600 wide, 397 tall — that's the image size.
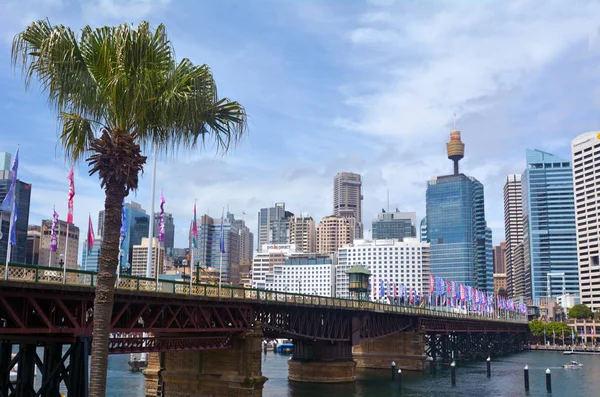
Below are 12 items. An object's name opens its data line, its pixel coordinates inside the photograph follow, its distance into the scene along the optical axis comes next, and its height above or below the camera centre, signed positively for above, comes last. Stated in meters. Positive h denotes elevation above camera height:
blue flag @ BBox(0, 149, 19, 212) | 39.12 +7.15
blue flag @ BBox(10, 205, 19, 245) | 40.78 +4.68
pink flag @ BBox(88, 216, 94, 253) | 50.89 +5.69
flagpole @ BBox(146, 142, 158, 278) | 76.94 +10.06
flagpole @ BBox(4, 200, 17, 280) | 39.47 +5.58
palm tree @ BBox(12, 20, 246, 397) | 23.22 +7.89
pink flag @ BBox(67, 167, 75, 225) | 41.34 +7.35
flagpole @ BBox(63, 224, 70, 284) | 41.88 +2.05
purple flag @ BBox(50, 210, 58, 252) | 47.84 +5.32
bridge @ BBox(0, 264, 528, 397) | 39.88 -2.13
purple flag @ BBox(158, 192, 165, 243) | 61.01 +9.03
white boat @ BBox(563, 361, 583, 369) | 133.25 -11.26
